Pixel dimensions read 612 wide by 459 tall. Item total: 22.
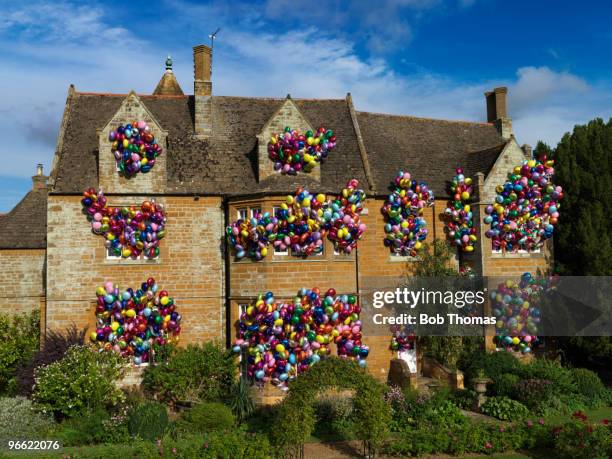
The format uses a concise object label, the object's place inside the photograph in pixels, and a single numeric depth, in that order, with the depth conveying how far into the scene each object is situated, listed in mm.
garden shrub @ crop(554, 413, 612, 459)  13555
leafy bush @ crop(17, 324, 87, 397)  18797
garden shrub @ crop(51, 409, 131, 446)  15603
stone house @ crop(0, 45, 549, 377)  20562
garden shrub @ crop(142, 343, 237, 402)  19250
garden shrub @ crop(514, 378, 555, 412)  18641
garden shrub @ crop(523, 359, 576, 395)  19609
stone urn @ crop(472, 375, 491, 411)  19281
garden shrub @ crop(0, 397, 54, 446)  15953
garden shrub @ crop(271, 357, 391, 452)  13523
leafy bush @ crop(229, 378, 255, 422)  18156
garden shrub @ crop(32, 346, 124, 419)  17031
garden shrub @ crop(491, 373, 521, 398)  19484
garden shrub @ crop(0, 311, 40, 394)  21500
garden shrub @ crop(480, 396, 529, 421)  18094
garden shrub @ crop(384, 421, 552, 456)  14703
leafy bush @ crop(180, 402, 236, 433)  16172
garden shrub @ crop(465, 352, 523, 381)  20422
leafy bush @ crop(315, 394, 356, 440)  16516
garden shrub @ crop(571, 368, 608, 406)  20094
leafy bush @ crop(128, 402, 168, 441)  15609
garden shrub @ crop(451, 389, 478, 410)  19567
